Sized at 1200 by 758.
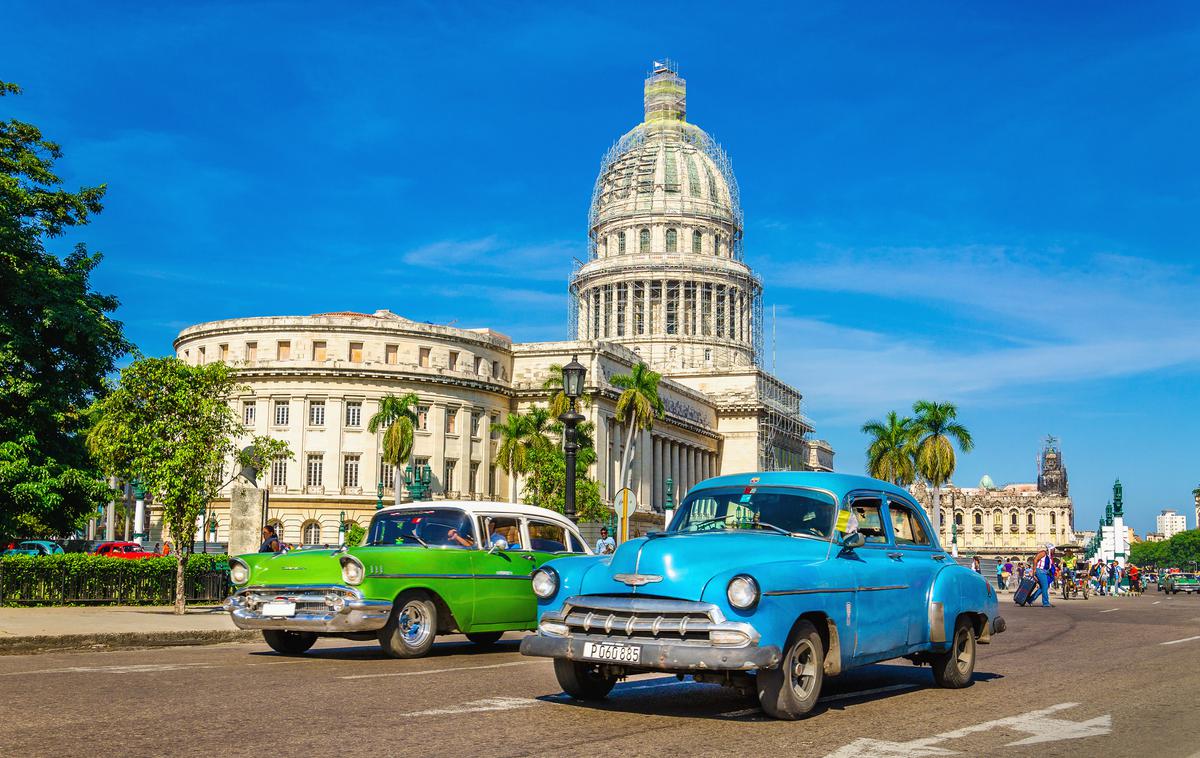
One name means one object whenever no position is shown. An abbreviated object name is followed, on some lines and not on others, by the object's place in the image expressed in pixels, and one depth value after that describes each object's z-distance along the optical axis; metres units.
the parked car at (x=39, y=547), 45.42
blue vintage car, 8.25
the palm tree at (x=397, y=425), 73.31
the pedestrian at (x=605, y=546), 22.17
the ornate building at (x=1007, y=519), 186.12
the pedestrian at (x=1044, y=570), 37.84
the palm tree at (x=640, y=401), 77.50
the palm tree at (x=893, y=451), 79.12
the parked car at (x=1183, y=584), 60.47
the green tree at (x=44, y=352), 28.69
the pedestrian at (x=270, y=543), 22.22
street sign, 29.59
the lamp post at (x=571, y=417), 24.08
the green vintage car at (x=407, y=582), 13.35
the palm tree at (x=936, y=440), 76.19
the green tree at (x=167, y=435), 23.72
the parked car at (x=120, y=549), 44.24
